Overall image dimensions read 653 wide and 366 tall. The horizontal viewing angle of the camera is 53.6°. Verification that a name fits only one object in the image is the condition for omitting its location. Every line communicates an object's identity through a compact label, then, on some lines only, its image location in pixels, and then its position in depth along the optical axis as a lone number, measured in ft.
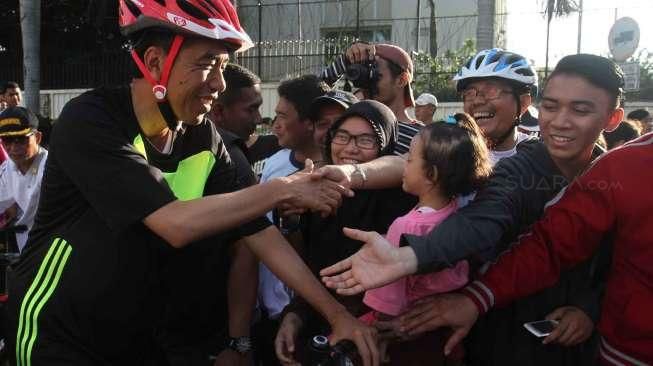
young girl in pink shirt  7.79
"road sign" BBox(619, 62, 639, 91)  32.22
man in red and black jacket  7.10
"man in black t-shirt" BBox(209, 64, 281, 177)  14.58
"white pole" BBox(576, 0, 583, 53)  55.36
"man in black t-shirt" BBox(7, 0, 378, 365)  6.95
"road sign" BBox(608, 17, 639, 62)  32.17
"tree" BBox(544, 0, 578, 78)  50.93
